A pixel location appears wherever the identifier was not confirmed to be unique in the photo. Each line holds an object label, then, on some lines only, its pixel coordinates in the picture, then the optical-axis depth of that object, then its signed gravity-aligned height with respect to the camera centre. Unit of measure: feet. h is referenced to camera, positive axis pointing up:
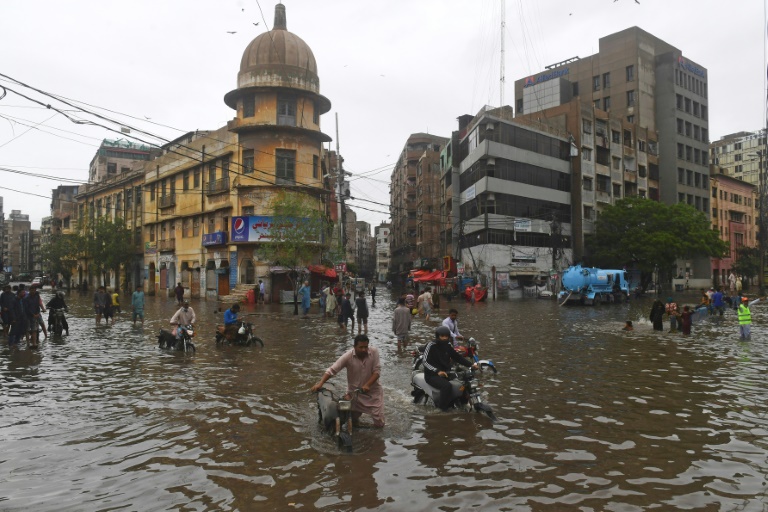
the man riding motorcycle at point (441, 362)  26.45 -4.62
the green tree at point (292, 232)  104.47 +8.46
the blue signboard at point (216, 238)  132.46 +9.50
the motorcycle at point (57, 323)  56.80 -5.05
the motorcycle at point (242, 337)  50.98 -6.17
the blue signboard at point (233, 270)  129.70 +1.17
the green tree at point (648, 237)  162.81 +11.08
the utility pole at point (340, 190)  114.21 +19.16
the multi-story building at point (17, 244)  412.16 +25.92
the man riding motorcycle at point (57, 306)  56.95 -3.30
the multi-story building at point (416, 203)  249.14 +36.43
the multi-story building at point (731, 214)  259.60 +29.75
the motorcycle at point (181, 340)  47.34 -5.93
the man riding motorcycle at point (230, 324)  51.21 -4.91
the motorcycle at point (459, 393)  25.88 -6.24
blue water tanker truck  123.95 -3.49
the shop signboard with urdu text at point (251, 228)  124.47 +11.14
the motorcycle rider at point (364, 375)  23.13 -4.51
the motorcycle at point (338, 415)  20.94 -5.95
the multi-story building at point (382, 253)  466.00 +18.39
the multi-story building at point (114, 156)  247.09 +58.56
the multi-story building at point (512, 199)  163.02 +24.25
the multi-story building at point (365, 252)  539.29 +24.00
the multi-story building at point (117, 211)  183.21 +25.25
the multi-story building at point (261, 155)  125.70 +29.88
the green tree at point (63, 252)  182.80 +9.01
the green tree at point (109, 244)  171.22 +10.60
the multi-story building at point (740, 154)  346.13 +79.27
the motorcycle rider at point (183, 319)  47.50 -4.02
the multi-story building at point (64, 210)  246.41 +33.29
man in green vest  52.61 -4.98
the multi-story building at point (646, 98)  212.02 +73.15
